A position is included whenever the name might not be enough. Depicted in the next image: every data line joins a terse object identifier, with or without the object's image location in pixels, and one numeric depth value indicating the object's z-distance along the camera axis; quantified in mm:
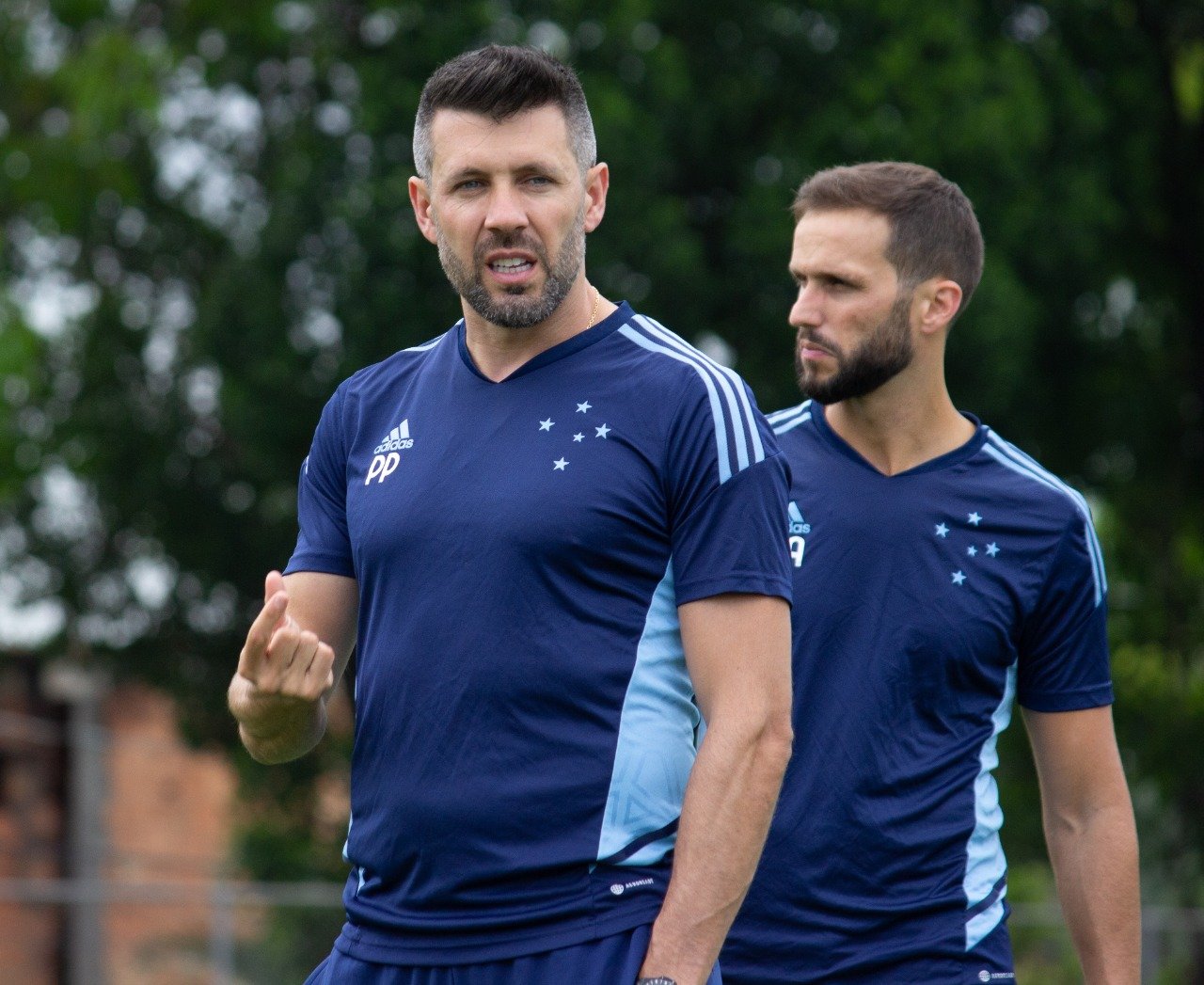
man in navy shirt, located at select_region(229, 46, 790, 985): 5801
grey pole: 31797
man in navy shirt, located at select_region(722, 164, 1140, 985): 7992
